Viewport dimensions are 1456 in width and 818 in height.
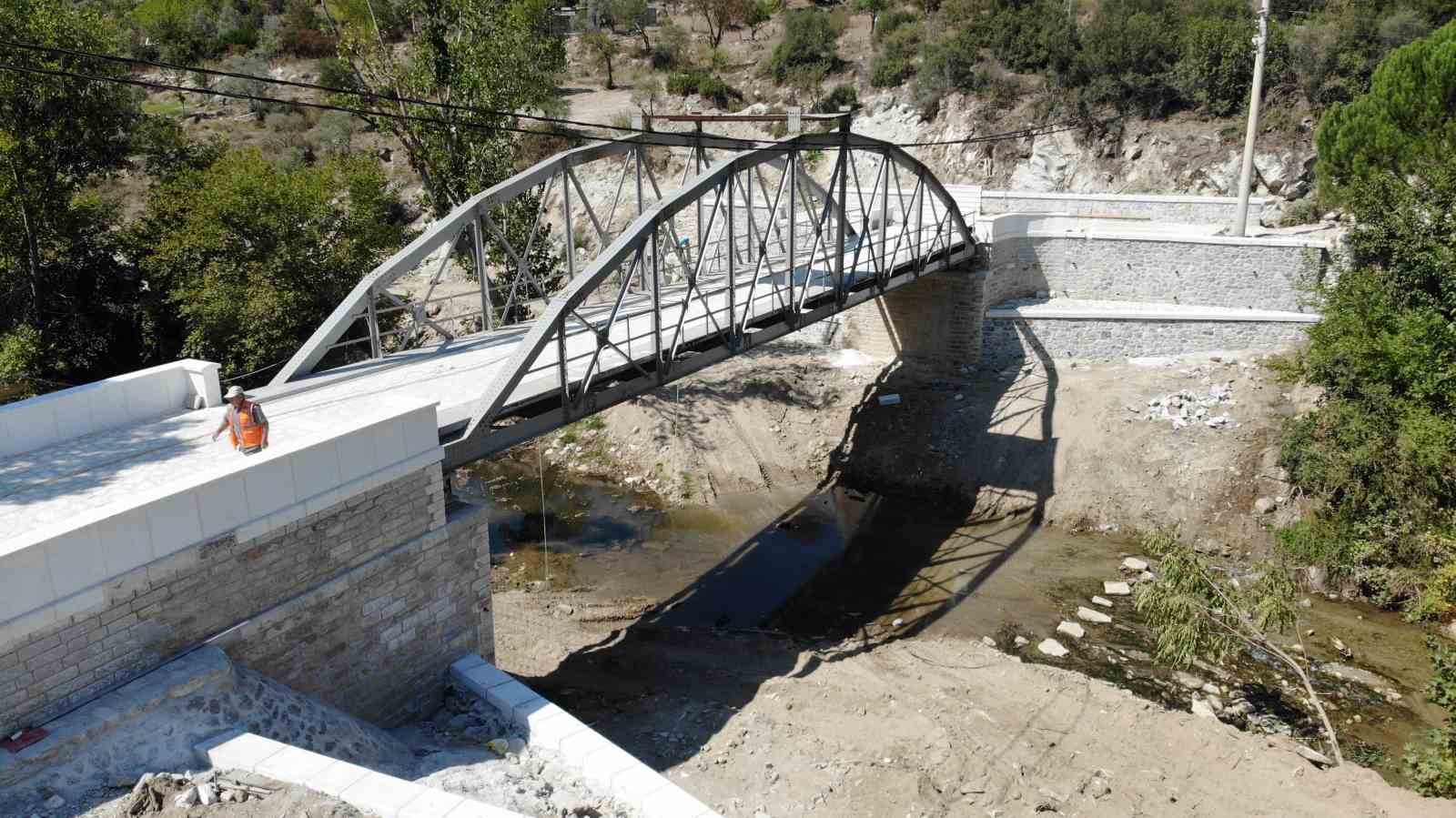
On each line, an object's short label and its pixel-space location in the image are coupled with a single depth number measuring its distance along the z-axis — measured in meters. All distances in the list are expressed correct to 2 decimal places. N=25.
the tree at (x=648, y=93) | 46.91
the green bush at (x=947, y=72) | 39.78
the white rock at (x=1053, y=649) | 15.75
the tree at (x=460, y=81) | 24.95
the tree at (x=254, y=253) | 23.41
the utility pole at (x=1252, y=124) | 23.27
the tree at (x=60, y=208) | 22.77
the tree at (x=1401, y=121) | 21.08
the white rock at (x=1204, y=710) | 13.82
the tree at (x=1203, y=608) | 14.12
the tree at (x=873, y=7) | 49.00
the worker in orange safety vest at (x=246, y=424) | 9.87
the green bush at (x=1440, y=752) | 11.48
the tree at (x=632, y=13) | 56.25
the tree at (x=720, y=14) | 52.94
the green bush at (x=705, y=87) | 45.78
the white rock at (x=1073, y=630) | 16.33
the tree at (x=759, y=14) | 52.62
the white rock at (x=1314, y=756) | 12.55
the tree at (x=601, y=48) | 51.47
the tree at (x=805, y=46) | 45.41
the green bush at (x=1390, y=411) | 17.31
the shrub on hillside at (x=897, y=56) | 42.56
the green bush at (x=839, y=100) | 42.69
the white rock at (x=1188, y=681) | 14.73
